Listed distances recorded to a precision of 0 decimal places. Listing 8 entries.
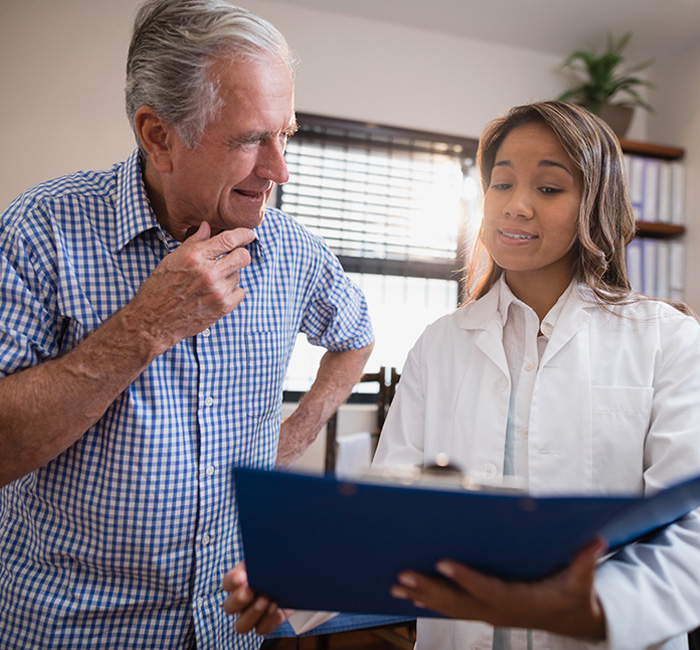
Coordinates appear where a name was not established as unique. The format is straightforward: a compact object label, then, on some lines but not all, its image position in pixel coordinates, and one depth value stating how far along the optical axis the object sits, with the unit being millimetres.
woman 861
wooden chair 2572
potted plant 3002
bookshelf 3035
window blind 3002
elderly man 901
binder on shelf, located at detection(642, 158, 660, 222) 3061
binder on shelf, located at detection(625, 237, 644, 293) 3009
